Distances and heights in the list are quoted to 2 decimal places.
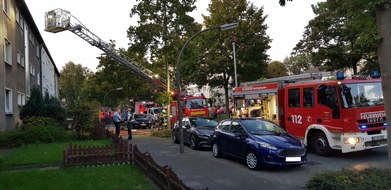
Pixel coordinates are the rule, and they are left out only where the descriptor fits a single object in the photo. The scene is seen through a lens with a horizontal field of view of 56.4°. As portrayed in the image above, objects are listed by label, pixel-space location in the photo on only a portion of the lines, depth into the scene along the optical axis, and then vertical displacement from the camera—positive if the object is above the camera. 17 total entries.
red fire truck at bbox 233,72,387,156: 11.69 -0.12
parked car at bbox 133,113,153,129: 35.12 -0.61
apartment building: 17.89 +3.90
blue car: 10.09 -0.92
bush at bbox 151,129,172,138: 21.66 -1.05
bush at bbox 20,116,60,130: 18.08 -0.09
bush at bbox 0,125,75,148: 15.12 -0.69
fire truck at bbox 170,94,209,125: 27.31 +0.63
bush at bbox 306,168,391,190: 6.75 -1.38
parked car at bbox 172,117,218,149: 15.12 -0.71
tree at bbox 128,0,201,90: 22.27 +5.43
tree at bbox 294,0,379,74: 28.01 +5.31
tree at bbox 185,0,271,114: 33.09 +6.06
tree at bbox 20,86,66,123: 19.25 +0.64
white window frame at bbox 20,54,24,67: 23.23 +3.93
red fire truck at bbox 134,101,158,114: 49.44 +1.41
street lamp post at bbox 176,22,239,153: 13.93 +1.12
